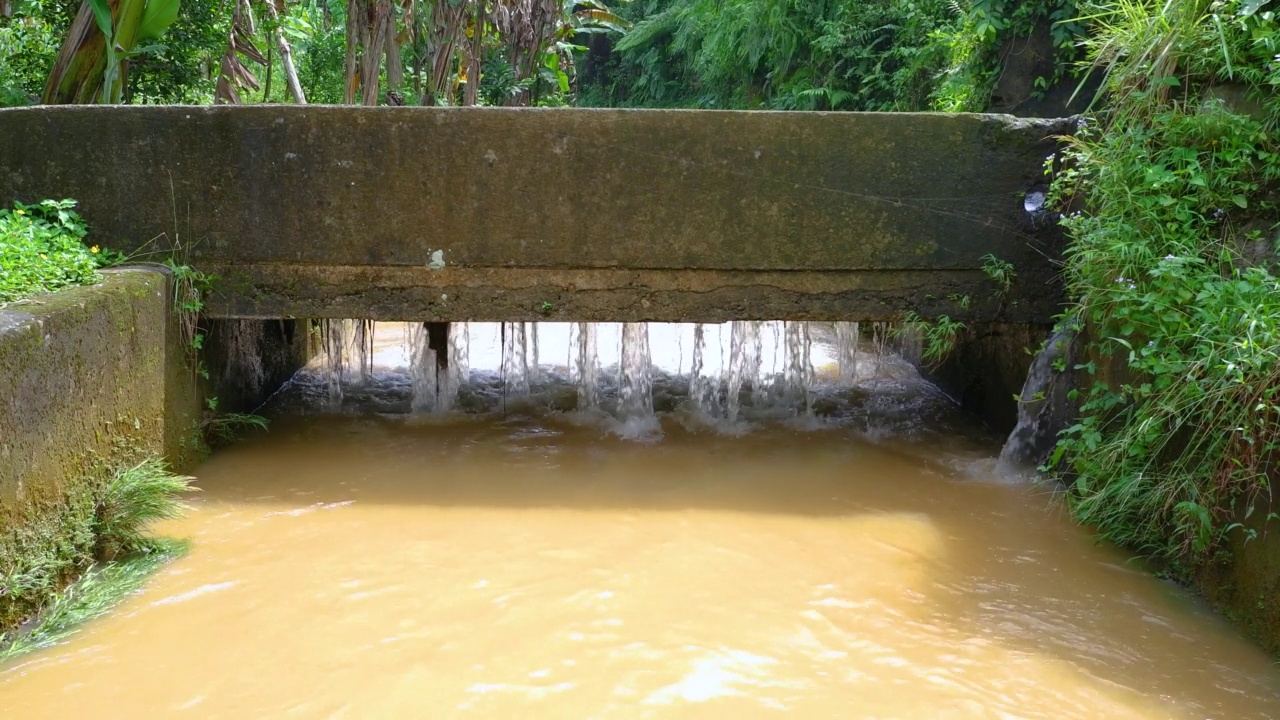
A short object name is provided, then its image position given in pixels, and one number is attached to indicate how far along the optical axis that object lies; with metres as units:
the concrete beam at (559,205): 4.47
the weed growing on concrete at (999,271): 4.73
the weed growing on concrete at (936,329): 4.71
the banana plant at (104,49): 5.59
